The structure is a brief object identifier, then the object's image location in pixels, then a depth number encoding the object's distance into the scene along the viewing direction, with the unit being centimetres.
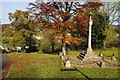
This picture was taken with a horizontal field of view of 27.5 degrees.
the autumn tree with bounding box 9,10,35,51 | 3531
